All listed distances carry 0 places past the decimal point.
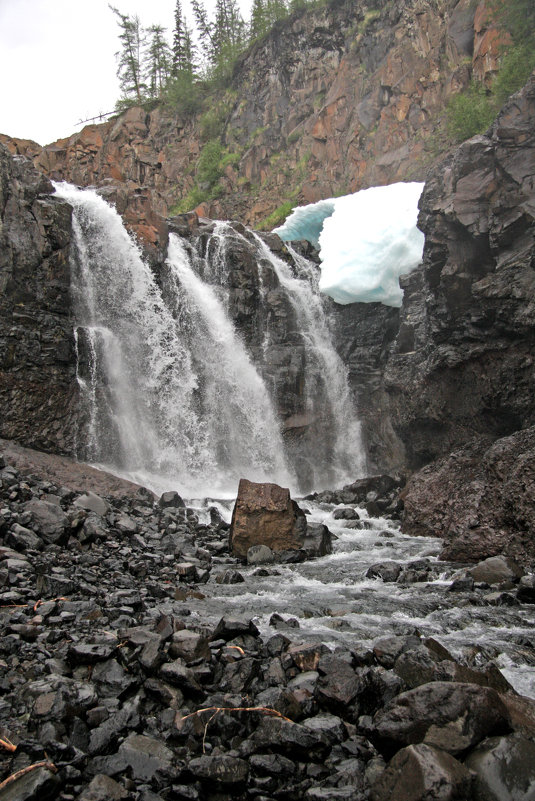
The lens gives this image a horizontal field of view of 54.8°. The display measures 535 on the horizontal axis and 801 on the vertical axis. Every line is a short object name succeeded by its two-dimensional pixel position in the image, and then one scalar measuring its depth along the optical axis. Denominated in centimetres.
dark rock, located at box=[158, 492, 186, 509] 1266
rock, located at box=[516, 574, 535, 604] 650
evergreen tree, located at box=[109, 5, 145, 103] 4478
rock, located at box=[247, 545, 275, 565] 941
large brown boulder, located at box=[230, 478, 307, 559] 985
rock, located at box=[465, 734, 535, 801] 274
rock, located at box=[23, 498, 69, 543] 802
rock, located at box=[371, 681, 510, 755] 312
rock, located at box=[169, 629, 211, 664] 429
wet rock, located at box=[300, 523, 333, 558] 1002
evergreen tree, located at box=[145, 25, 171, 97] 4522
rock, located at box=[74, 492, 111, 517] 1006
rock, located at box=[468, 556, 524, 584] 734
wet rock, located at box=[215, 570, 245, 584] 789
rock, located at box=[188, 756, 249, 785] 301
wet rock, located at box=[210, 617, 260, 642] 490
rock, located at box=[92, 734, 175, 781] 305
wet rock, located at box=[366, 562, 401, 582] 805
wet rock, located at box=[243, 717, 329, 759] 327
